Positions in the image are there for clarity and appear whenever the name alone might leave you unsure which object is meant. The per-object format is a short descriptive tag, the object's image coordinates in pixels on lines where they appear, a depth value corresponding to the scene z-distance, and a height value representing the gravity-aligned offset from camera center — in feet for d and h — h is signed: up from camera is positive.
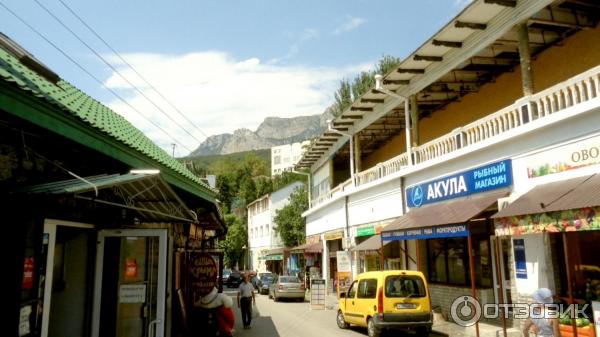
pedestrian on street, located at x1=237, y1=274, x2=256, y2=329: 48.54 -4.28
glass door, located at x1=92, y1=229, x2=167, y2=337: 23.29 -1.19
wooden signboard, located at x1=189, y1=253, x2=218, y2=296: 38.27 -1.28
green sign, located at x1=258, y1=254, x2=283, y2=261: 153.37 +0.41
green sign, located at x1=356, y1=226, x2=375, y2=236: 66.85 +3.76
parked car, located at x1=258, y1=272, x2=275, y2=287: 105.45 -4.02
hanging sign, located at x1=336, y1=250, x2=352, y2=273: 69.92 -0.69
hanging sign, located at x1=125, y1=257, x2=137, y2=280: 24.94 -0.42
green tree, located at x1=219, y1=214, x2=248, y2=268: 197.06 +7.27
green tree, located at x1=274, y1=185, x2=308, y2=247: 157.79 +12.22
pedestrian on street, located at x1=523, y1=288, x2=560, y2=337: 25.60 -3.49
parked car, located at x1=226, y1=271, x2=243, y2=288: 128.82 -5.64
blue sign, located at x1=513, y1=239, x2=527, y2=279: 36.47 -0.29
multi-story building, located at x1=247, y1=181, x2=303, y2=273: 180.04 +11.92
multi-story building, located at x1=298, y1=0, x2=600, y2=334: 31.73 +8.68
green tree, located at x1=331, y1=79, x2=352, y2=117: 128.26 +43.04
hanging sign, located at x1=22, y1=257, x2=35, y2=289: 15.60 -0.39
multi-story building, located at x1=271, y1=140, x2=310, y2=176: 498.69 +108.14
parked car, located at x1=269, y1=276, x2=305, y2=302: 81.51 -5.21
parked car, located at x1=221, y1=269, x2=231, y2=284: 139.09 -4.77
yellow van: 38.24 -3.76
